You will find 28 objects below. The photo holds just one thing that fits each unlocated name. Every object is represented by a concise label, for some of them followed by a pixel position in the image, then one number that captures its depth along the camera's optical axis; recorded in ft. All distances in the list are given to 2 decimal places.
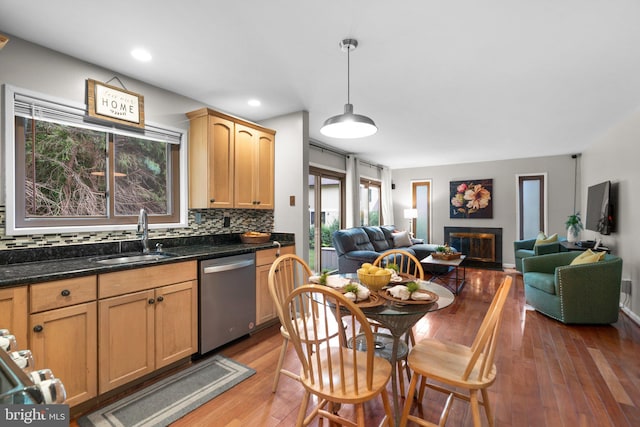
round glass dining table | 5.06
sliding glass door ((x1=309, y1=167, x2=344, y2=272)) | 17.51
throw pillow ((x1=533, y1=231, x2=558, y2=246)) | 17.20
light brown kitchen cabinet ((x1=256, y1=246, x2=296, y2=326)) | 10.00
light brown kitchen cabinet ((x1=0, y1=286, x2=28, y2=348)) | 5.05
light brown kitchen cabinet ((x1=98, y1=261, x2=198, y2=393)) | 6.36
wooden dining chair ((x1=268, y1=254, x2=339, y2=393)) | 5.78
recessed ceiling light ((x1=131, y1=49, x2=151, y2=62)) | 7.34
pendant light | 6.91
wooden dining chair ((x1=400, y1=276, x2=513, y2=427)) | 4.62
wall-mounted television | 13.34
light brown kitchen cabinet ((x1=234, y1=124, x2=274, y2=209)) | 10.66
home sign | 7.82
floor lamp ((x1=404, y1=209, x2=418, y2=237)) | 23.91
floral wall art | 22.57
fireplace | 22.03
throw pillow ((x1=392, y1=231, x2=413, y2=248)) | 21.11
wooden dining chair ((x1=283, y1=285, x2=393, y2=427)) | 4.28
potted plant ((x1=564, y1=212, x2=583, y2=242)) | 17.49
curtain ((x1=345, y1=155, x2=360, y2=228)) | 19.89
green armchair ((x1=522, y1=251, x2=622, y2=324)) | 10.58
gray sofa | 16.17
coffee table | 15.59
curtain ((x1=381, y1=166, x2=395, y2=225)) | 25.03
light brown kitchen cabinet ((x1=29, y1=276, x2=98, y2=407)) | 5.44
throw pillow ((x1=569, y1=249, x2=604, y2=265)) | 10.97
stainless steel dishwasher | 8.30
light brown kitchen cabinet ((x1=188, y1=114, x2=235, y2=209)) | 9.67
